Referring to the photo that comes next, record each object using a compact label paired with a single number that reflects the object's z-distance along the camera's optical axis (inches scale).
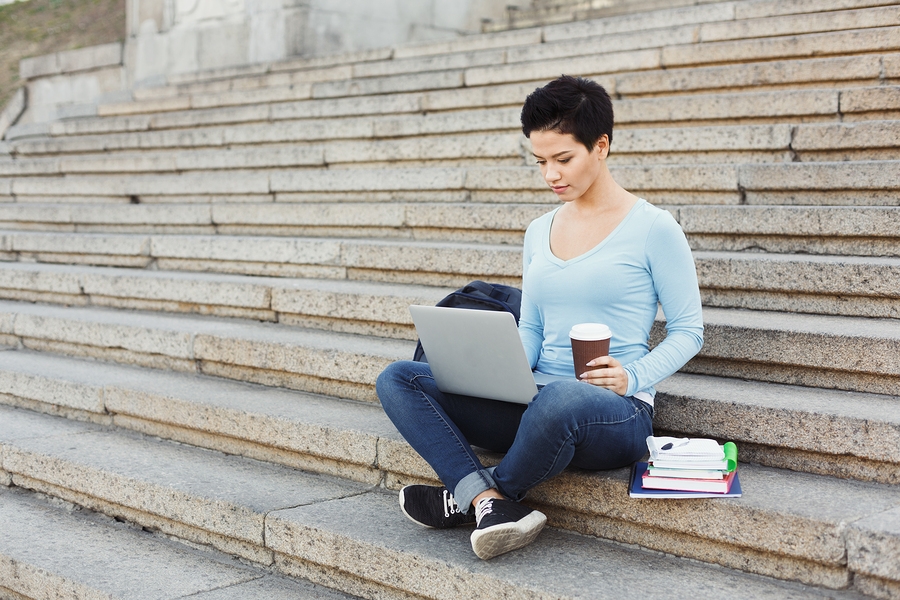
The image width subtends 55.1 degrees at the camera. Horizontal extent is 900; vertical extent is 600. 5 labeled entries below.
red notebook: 91.1
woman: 91.4
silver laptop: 92.4
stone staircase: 96.6
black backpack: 114.7
